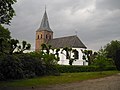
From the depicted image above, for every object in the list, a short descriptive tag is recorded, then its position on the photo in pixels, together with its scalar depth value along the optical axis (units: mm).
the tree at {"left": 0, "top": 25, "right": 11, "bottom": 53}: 14163
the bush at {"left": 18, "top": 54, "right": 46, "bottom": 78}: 13865
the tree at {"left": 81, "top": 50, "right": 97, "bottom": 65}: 32477
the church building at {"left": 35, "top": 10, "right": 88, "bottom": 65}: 40798
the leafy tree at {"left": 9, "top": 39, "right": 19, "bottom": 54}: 18305
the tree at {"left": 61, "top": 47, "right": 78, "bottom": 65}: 30705
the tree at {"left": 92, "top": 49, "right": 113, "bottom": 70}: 17105
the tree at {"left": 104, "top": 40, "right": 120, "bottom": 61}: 41973
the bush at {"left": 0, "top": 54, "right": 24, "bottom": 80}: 12256
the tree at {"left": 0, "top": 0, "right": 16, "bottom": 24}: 8808
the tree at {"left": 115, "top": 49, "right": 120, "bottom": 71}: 19358
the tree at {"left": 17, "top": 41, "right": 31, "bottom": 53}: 17986
